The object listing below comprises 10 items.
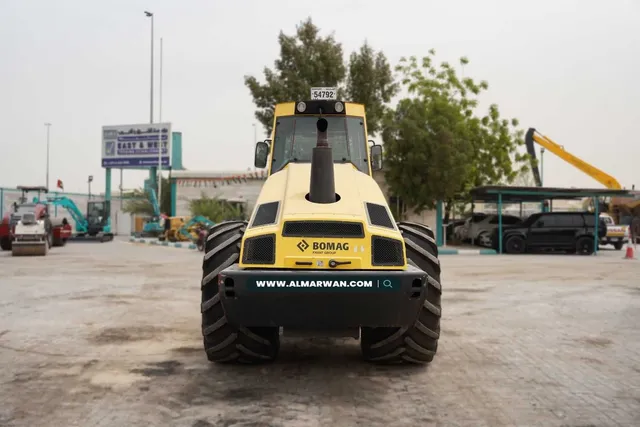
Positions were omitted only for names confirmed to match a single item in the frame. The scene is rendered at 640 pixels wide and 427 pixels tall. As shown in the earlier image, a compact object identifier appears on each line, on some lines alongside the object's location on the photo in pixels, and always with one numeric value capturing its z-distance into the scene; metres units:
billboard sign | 48.72
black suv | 30.77
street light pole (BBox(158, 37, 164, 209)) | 47.31
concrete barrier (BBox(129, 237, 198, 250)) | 33.16
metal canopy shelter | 30.75
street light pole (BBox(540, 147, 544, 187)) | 46.72
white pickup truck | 33.91
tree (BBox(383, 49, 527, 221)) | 35.09
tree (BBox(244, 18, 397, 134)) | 37.56
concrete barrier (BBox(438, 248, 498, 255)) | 31.11
